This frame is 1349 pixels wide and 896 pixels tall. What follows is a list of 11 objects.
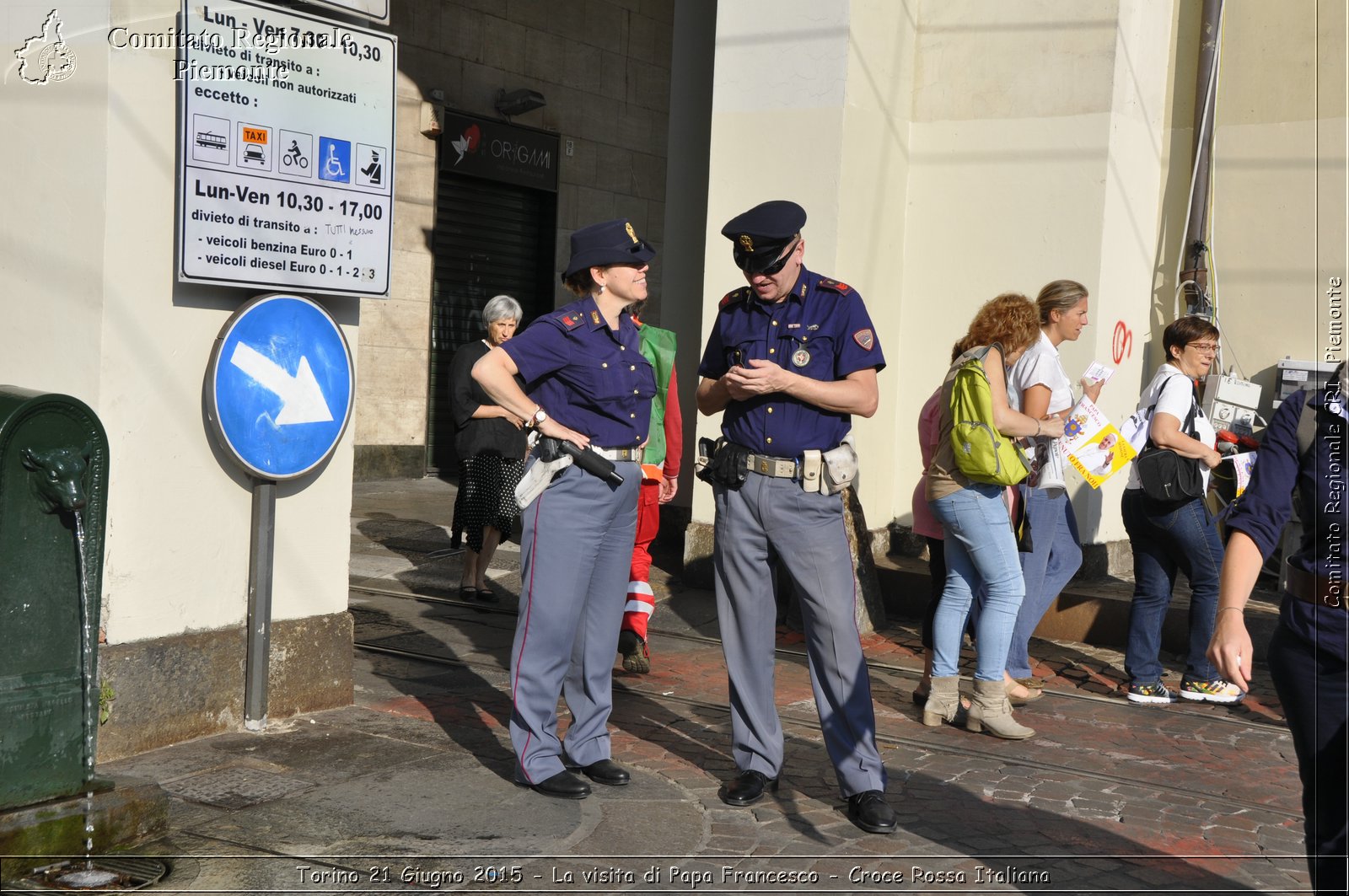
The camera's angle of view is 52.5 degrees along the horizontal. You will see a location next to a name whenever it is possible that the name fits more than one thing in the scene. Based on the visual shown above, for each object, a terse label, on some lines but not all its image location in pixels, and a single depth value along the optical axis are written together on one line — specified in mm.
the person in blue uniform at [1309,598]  3102
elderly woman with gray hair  7922
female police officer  4754
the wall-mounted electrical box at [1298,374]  8594
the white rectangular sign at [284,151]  4887
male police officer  4625
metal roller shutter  14453
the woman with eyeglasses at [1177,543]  6578
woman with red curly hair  5773
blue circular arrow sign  5066
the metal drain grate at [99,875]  3730
